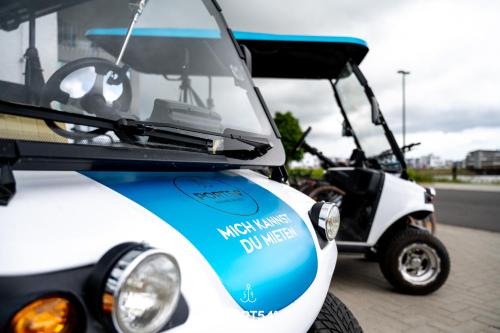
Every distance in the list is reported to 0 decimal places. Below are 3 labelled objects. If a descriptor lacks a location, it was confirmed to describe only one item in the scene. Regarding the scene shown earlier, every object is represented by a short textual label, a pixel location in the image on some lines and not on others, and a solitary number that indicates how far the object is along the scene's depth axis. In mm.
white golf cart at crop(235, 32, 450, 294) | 3602
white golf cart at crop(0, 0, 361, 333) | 757
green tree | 33188
